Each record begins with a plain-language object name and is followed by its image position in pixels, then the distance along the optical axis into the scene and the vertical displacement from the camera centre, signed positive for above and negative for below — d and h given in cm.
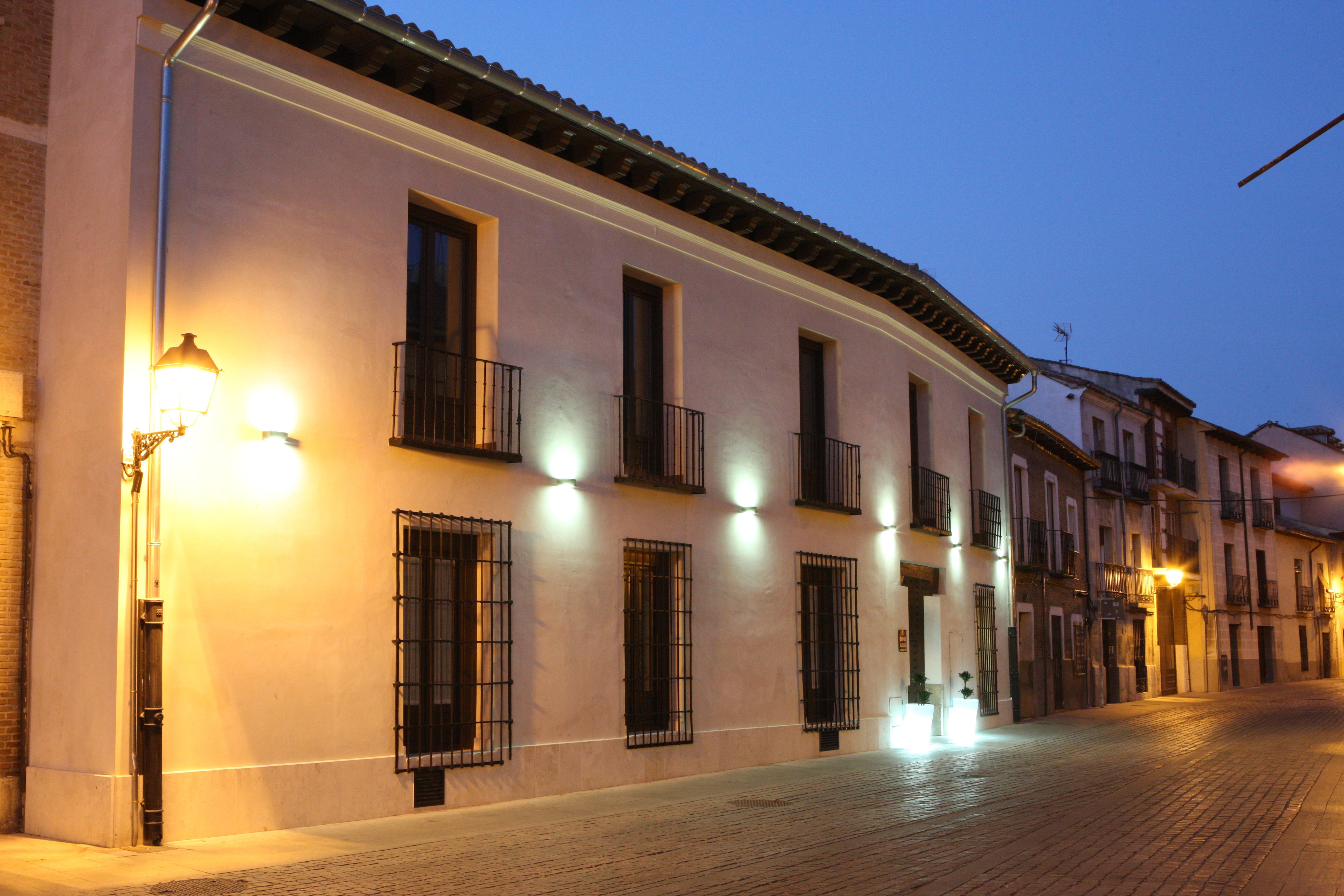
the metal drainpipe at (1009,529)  2278 +143
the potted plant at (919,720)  1706 -159
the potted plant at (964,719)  1812 -168
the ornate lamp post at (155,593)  815 +13
